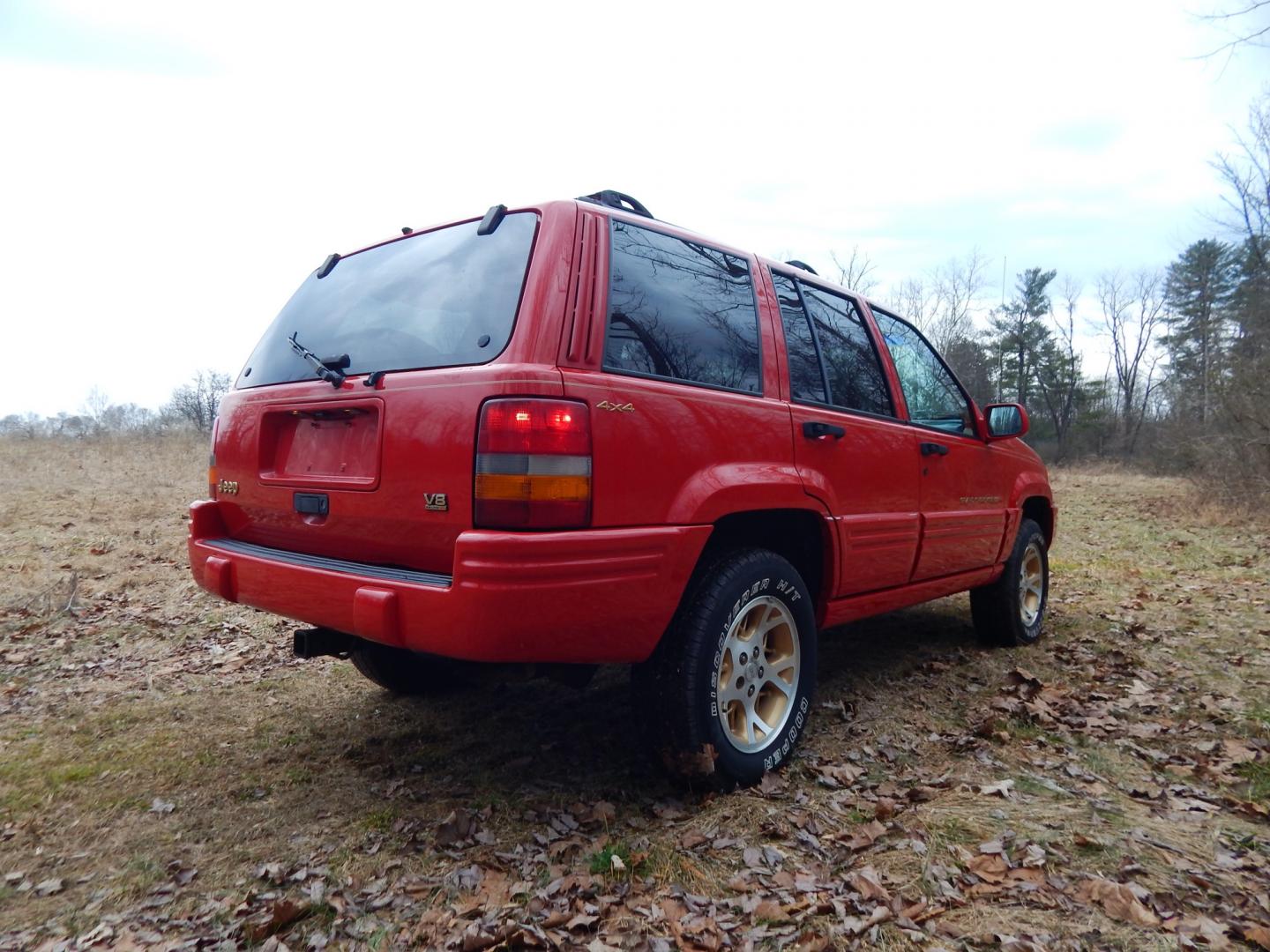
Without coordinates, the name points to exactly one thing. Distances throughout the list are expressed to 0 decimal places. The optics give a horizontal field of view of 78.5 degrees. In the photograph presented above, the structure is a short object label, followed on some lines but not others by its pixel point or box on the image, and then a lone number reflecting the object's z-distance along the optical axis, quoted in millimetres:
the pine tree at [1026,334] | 39875
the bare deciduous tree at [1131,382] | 40406
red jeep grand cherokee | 2127
